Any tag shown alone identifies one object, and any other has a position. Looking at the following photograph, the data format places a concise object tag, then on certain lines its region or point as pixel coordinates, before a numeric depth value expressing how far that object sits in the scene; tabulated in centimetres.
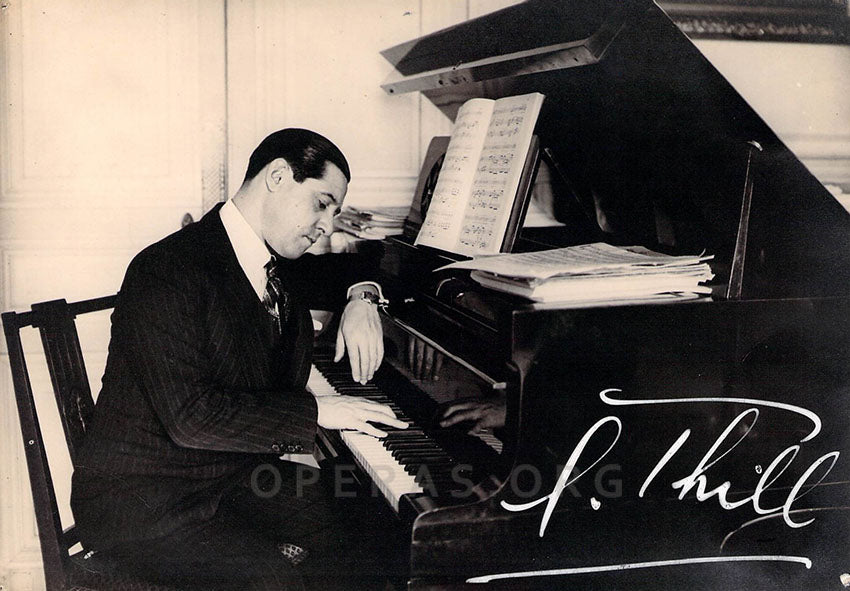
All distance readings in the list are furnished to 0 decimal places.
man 178
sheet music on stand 204
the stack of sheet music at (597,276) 152
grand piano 149
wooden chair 183
